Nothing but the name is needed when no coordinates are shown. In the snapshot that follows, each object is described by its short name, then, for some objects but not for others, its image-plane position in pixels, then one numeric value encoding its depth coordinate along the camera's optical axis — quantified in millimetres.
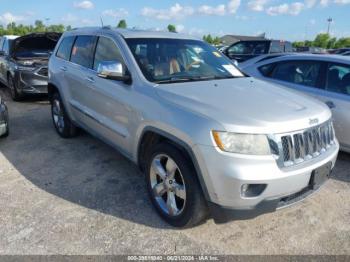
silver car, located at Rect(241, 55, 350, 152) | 4578
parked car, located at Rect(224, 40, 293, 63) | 12977
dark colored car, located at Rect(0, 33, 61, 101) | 8266
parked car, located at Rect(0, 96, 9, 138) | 5348
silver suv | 2615
